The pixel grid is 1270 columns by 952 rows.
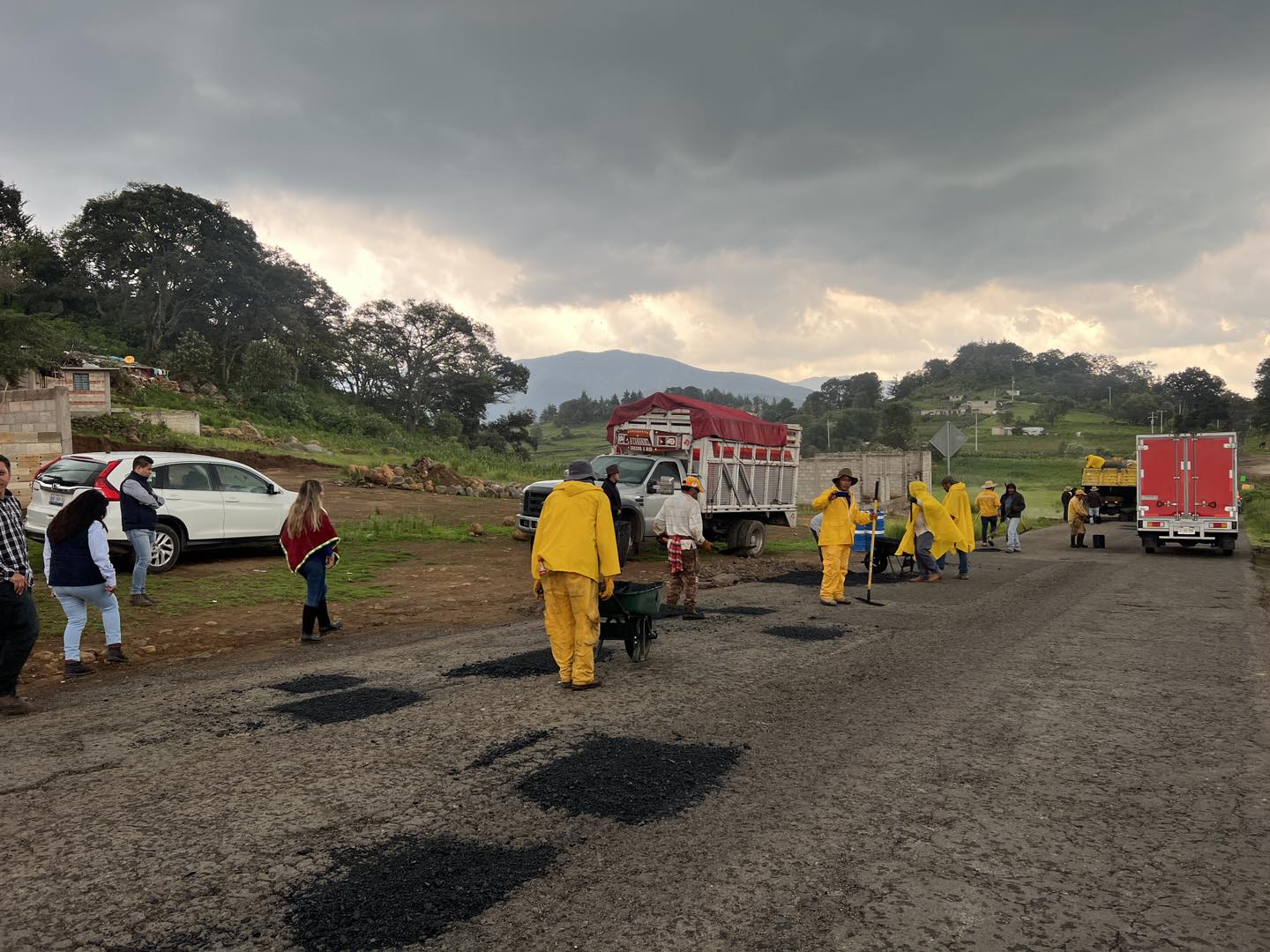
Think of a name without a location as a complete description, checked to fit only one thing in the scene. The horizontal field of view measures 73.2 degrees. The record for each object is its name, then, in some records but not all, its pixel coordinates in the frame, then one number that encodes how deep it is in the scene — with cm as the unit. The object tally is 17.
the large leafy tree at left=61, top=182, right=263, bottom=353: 5078
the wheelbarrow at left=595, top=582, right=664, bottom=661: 716
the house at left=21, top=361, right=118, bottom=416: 3008
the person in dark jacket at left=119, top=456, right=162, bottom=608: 1024
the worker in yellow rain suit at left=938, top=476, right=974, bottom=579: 1523
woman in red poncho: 857
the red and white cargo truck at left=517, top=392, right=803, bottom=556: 1580
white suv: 1160
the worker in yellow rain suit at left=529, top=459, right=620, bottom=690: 662
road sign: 2331
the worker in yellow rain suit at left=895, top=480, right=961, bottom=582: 1413
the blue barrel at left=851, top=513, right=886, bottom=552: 1427
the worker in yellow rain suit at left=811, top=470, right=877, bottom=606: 1086
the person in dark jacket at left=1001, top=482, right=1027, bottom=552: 2045
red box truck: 1911
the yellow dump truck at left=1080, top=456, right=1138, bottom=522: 3522
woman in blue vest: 700
